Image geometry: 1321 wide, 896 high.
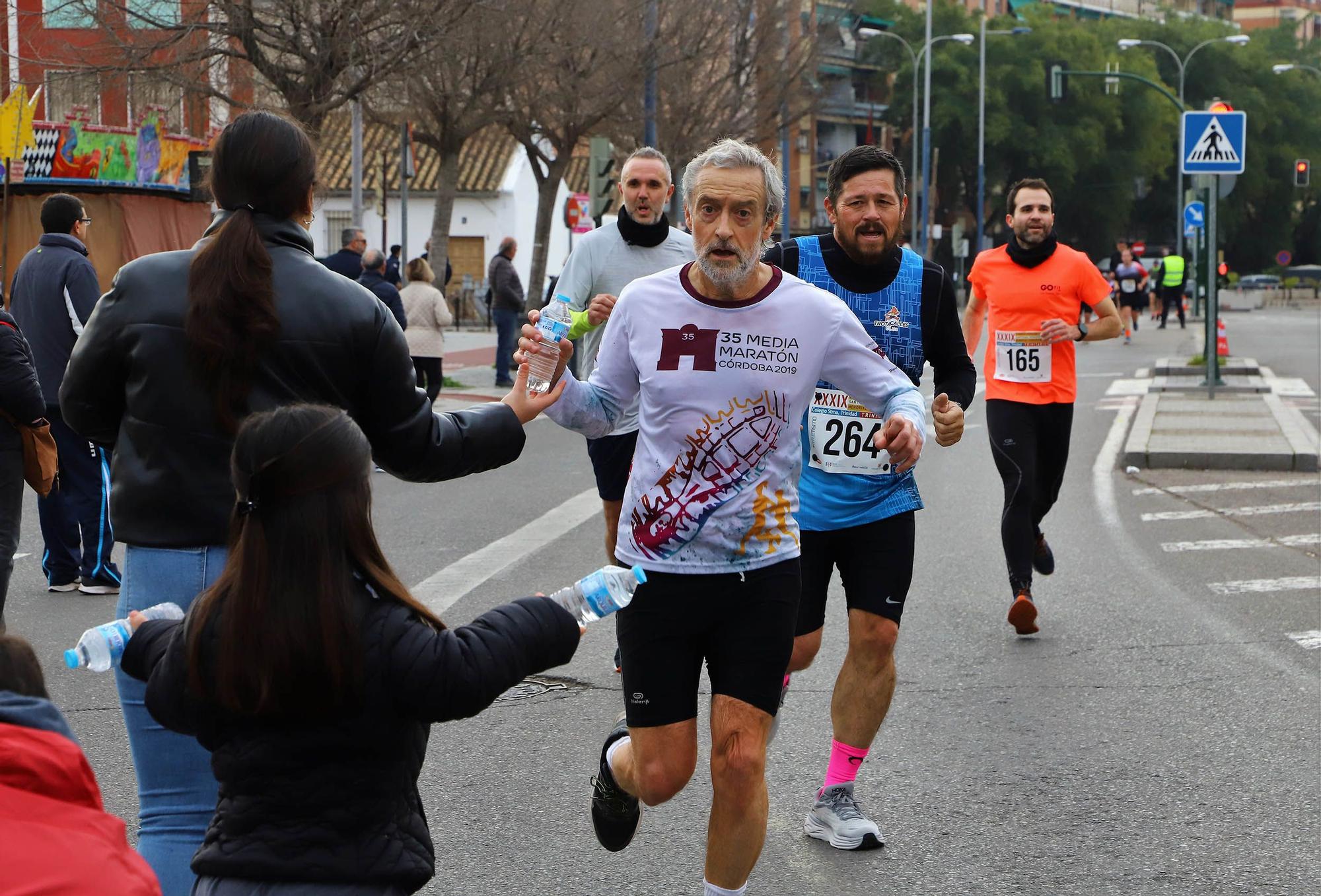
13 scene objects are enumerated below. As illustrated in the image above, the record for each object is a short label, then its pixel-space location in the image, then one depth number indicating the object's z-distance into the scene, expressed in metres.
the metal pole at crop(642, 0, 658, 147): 28.62
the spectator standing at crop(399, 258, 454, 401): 16.81
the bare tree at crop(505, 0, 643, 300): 28.09
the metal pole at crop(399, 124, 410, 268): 27.17
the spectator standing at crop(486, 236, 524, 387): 22.70
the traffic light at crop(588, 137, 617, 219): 24.77
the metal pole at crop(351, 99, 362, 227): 24.38
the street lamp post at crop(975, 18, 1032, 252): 67.62
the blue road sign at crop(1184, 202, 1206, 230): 36.91
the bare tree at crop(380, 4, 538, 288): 25.64
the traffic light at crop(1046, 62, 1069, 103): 46.41
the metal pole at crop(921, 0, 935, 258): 61.22
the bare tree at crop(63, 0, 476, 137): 19.42
